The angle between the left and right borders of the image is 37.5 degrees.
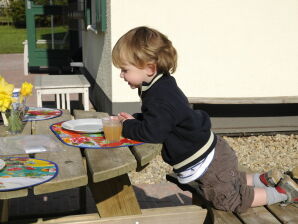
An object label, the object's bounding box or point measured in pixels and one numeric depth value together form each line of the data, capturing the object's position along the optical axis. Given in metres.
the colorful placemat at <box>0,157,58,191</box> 1.77
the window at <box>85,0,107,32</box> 5.87
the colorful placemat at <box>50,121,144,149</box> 2.27
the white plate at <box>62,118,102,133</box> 2.51
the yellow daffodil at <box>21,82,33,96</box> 2.57
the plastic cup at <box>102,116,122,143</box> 2.30
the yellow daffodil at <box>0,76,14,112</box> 2.34
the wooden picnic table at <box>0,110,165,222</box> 1.86
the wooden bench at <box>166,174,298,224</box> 2.36
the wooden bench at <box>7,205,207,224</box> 2.44
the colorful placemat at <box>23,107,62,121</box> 2.90
